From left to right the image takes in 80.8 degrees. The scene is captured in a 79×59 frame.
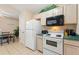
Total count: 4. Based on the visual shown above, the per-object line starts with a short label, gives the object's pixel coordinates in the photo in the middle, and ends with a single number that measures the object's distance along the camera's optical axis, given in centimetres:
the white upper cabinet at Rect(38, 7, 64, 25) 142
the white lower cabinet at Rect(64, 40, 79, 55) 100
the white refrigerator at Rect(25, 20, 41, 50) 178
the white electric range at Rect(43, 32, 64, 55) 119
